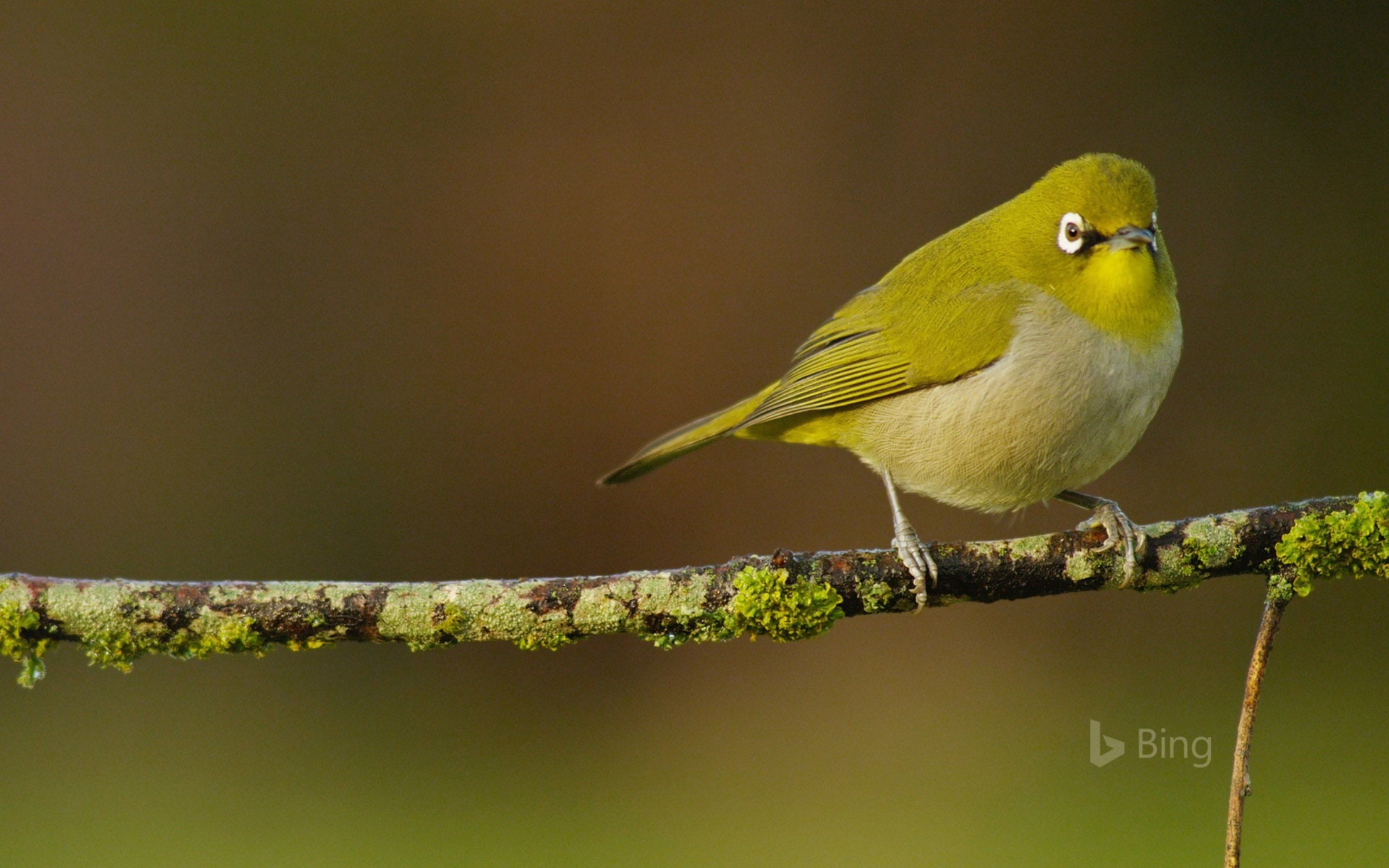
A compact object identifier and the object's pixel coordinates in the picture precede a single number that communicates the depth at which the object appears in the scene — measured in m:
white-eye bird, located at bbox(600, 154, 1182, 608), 7.22
